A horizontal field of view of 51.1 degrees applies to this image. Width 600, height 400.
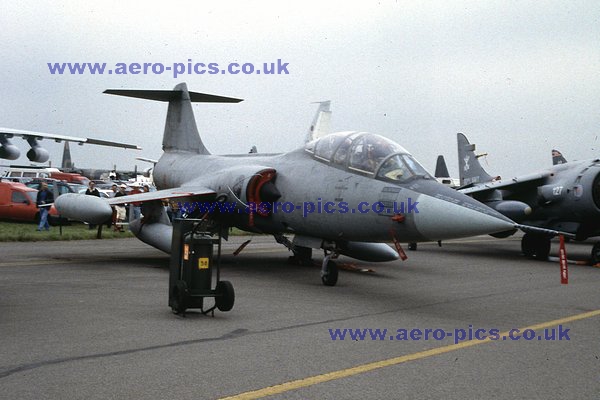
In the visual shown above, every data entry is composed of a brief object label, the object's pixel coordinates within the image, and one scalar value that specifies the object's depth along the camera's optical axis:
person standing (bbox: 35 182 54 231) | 20.25
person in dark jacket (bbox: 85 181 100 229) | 19.38
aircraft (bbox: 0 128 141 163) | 23.69
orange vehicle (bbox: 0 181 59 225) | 23.50
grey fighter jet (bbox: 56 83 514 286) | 8.06
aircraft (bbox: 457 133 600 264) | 15.34
